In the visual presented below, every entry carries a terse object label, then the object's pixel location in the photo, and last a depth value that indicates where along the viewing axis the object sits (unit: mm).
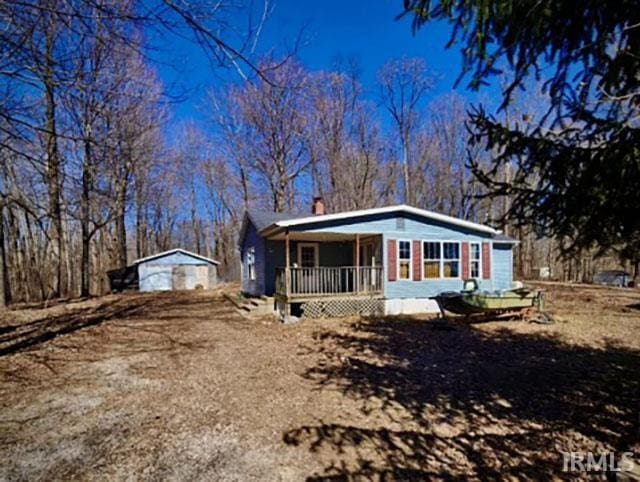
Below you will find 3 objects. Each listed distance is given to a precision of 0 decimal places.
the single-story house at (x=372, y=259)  12391
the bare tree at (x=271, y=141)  23172
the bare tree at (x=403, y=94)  24417
